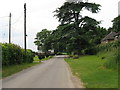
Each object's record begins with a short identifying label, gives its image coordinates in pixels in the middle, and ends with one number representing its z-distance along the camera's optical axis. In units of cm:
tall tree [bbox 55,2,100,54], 6307
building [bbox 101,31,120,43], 8560
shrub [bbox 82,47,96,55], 7062
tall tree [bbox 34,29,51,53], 13575
